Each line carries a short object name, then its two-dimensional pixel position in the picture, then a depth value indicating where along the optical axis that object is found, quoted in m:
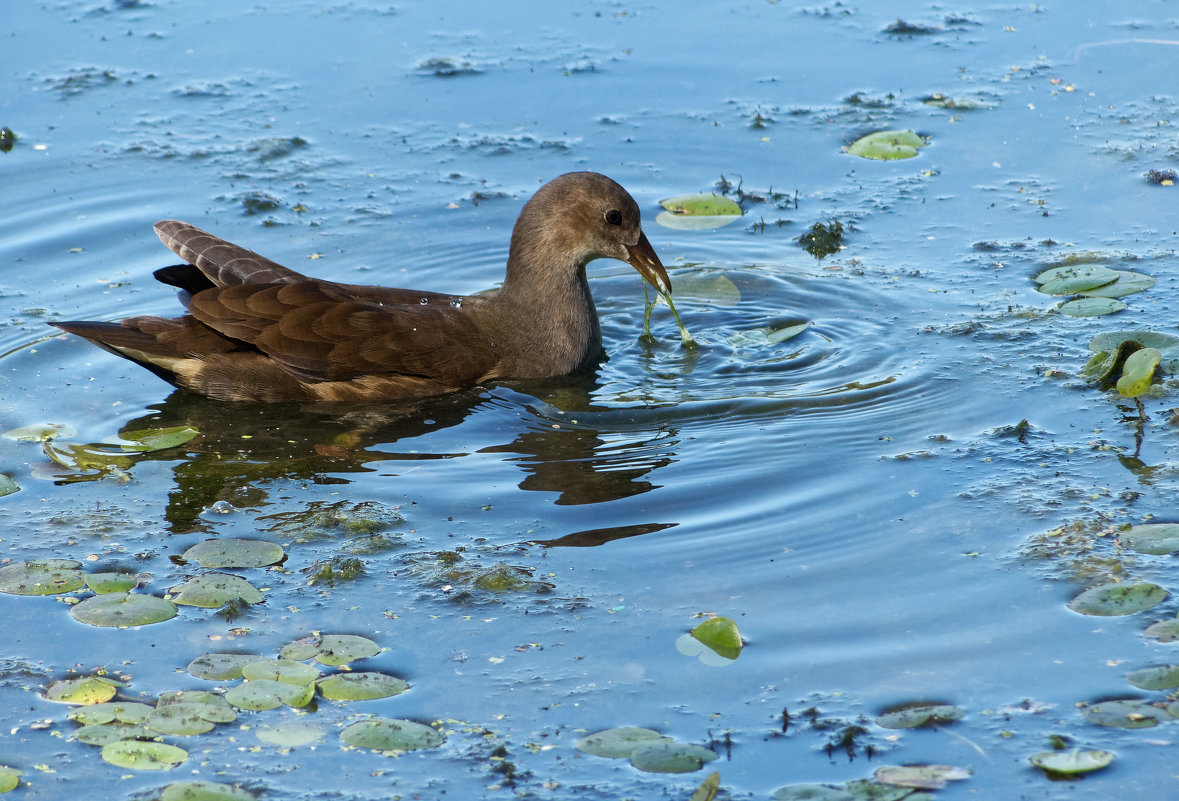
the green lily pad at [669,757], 7.87
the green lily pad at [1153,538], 9.78
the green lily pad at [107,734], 8.25
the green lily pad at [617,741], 8.02
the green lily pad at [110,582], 9.98
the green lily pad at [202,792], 7.66
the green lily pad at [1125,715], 8.00
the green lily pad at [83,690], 8.69
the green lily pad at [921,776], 7.60
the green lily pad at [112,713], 8.43
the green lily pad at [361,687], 8.64
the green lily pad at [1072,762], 7.64
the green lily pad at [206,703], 8.41
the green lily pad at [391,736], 8.16
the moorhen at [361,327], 13.20
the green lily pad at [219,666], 8.89
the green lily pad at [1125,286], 14.13
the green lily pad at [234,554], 10.37
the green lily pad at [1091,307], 13.92
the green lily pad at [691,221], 16.83
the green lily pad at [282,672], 8.77
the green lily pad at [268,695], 8.54
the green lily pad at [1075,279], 14.36
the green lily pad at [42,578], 10.02
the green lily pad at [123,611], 9.55
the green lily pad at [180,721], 8.30
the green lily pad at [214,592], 9.81
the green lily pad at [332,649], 9.05
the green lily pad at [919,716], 8.16
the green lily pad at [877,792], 7.49
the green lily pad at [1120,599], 9.14
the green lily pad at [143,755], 8.03
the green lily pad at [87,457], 12.11
